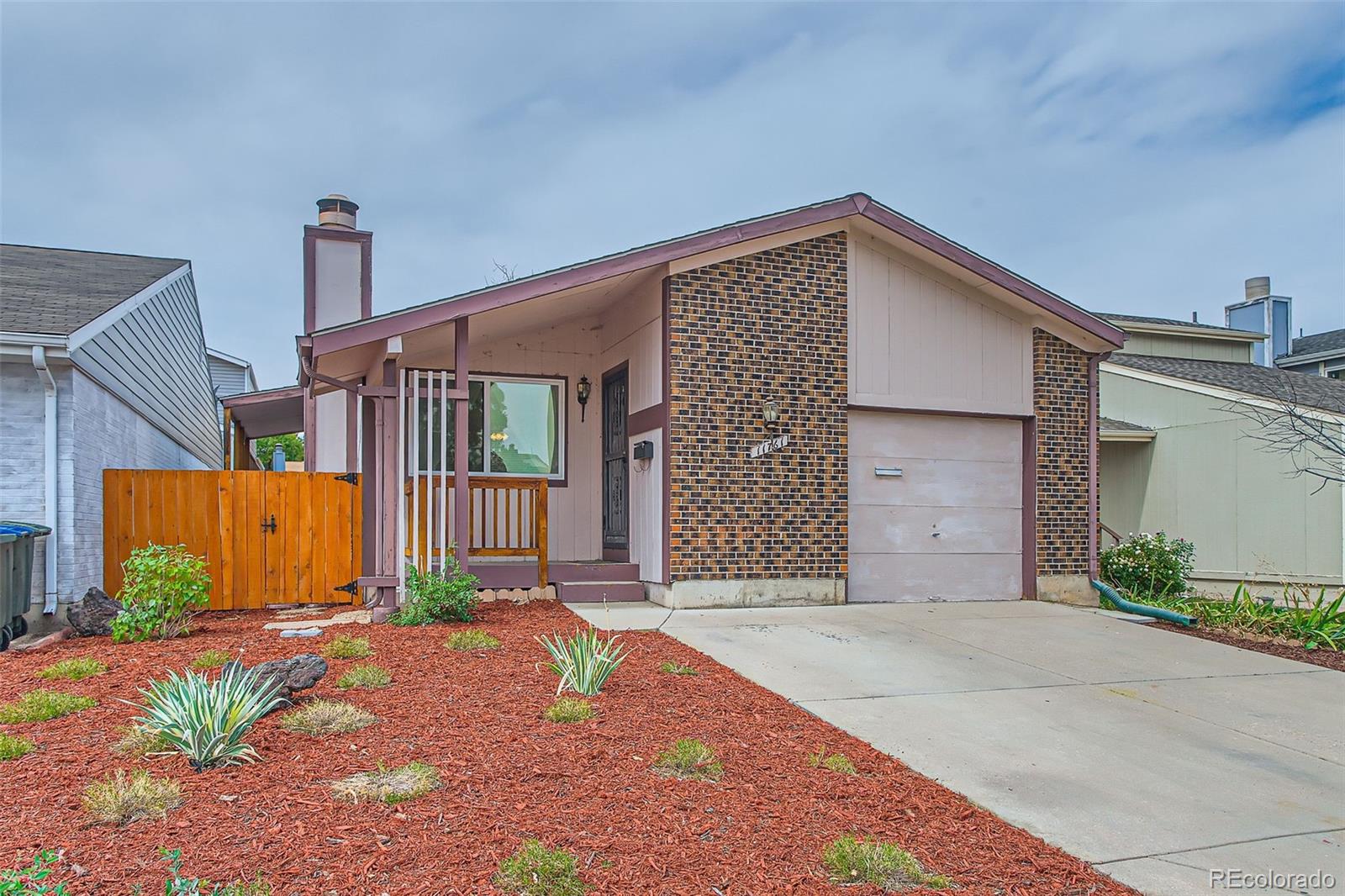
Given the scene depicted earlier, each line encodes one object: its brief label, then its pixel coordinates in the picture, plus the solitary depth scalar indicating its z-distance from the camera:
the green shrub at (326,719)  4.39
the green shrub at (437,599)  7.43
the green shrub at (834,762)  4.06
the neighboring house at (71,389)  7.66
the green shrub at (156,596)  6.99
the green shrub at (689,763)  3.91
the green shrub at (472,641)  6.37
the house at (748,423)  8.45
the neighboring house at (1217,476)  12.79
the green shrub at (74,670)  5.66
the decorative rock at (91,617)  7.31
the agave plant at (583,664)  5.07
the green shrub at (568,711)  4.57
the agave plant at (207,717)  3.88
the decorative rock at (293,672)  4.87
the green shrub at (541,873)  2.84
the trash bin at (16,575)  6.91
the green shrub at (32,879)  2.64
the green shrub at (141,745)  4.03
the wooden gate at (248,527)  8.96
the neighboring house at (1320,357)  19.81
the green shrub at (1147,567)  10.56
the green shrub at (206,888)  2.74
